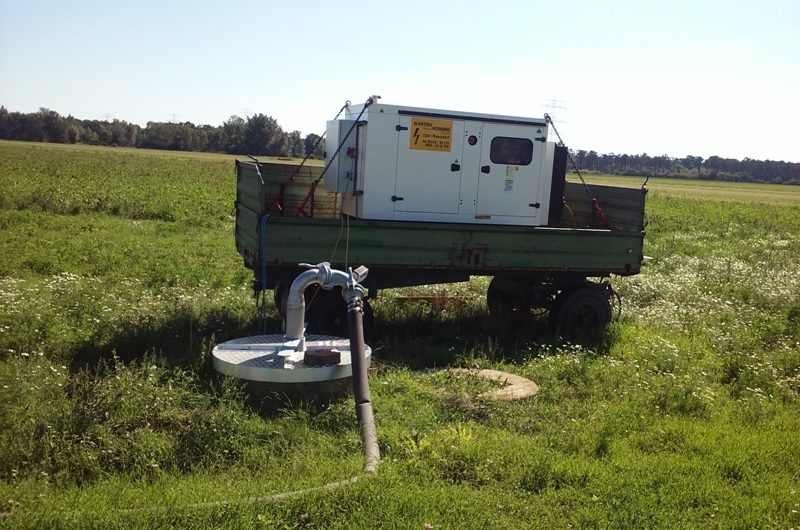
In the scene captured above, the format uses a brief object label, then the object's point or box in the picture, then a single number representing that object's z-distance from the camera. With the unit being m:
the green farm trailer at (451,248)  8.24
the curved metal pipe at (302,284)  6.79
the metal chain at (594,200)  9.74
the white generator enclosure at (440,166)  8.98
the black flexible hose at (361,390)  5.25
